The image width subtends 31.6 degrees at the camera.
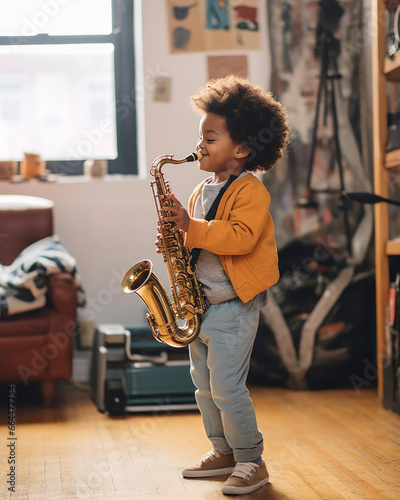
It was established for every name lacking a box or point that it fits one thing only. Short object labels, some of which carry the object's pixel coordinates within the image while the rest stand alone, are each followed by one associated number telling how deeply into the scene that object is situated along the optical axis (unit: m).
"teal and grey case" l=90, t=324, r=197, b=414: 3.04
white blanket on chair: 3.05
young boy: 1.98
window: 3.89
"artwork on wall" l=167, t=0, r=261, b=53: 3.76
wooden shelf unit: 3.09
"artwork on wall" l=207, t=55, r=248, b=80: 3.78
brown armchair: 3.05
